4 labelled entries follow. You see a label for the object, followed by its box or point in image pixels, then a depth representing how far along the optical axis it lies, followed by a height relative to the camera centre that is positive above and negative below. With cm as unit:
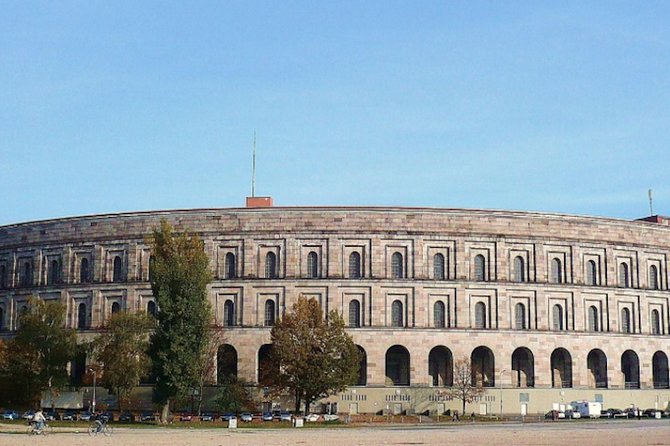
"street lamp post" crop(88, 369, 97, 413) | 9666 +66
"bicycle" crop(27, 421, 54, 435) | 6638 -285
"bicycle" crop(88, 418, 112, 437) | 6738 -281
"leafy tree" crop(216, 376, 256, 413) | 9625 -115
